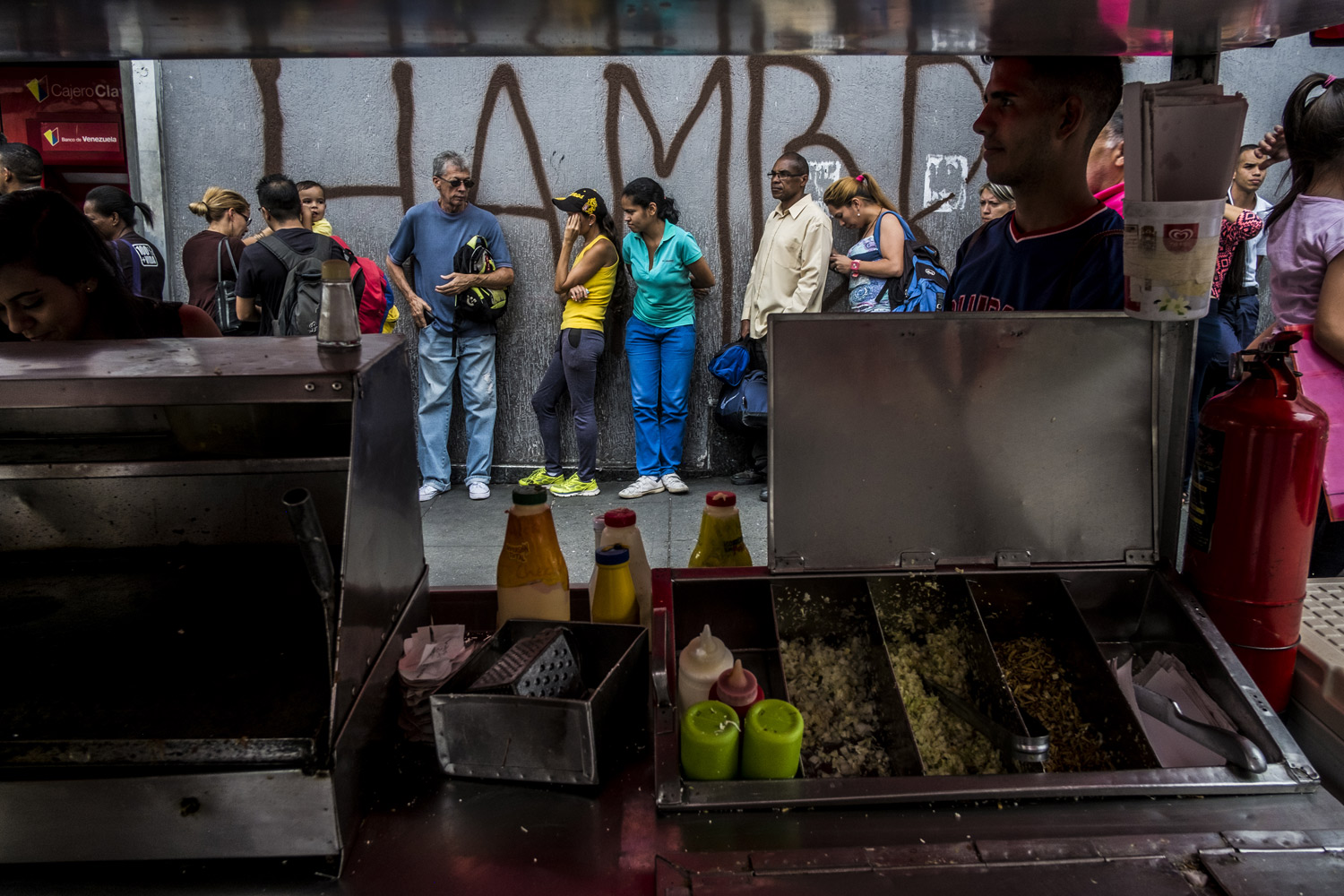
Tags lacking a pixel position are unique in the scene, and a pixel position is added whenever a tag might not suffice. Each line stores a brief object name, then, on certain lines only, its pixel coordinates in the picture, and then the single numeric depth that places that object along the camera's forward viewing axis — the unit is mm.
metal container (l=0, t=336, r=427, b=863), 1057
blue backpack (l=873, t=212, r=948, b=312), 4891
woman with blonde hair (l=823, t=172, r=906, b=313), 5035
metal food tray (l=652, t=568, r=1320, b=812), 1124
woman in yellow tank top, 5148
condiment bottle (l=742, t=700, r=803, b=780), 1133
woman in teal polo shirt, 5125
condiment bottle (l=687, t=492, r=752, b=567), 1677
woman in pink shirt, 2168
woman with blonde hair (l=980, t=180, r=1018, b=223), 4829
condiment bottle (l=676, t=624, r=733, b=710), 1256
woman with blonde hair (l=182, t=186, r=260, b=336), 4566
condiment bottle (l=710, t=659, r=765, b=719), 1211
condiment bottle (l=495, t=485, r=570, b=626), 1513
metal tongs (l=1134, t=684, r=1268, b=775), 1146
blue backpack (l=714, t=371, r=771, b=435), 5145
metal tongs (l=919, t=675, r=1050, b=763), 1172
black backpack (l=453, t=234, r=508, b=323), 5195
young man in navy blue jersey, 1771
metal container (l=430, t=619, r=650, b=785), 1171
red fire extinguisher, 1314
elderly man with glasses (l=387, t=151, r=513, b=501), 5207
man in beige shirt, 5000
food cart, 1050
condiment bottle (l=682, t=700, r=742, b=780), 1133
